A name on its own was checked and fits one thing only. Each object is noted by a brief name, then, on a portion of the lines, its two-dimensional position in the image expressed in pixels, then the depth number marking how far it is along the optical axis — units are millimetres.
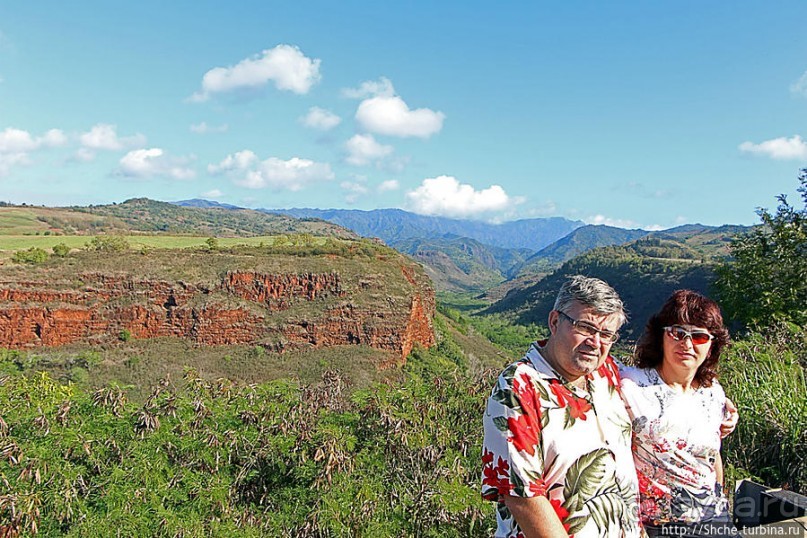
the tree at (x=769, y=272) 14789
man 1874
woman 2539
